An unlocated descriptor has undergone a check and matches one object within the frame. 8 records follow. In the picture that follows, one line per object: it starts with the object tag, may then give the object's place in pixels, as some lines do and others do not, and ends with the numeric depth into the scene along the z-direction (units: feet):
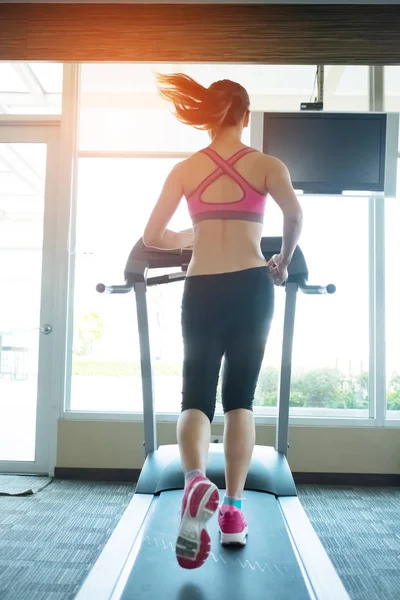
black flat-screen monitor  10.20
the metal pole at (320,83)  10.74
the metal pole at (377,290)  11.36
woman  5.14
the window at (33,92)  11.68
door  11.53
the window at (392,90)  11.57
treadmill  4.60
